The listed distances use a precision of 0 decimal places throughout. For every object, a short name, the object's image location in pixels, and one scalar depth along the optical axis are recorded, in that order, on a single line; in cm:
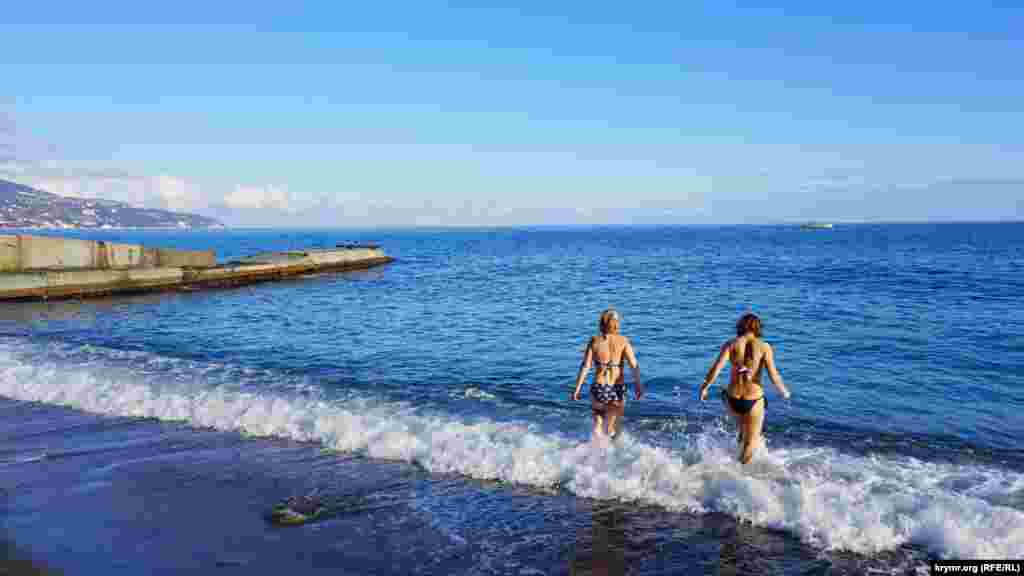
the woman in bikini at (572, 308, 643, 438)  904
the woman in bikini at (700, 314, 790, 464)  822
